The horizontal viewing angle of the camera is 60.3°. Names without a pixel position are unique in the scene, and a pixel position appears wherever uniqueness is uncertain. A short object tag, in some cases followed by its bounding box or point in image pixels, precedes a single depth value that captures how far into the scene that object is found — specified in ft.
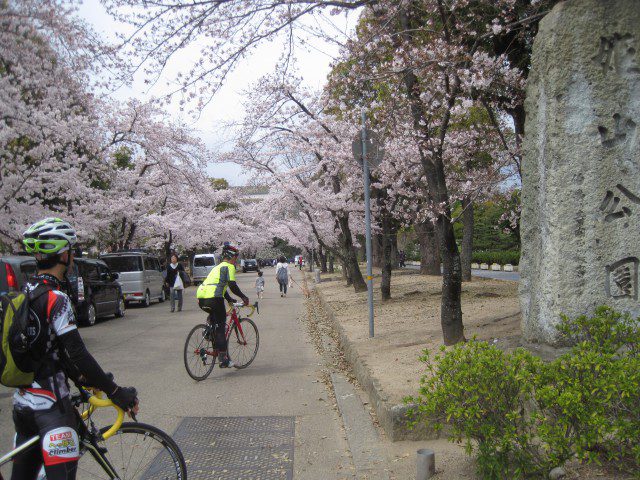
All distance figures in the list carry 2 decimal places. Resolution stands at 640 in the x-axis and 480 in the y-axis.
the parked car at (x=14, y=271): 28.70
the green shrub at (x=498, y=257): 140.46
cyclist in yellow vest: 25.18
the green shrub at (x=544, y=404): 9.98
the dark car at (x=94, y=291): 44.34
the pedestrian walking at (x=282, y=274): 78.54
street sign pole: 30.35
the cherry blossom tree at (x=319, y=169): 57.77
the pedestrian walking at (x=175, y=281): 57.41
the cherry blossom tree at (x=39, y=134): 36.83
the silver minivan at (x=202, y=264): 113.70
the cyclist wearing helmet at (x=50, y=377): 8.60
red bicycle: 24.90
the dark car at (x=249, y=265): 208.74
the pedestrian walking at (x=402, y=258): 178.87
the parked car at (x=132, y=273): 66.03
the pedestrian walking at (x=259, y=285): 74.09
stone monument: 14.35
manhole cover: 14.74
